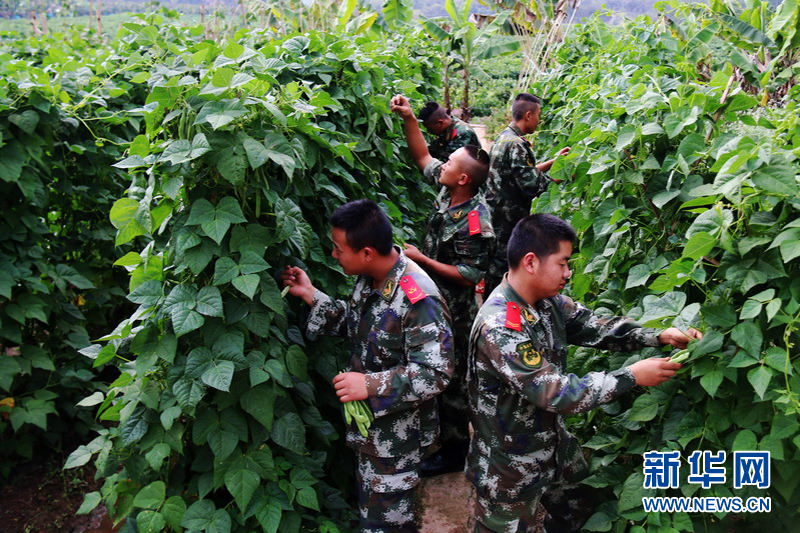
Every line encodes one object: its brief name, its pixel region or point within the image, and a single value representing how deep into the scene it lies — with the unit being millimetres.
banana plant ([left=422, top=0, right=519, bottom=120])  8781
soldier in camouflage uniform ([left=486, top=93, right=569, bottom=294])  4691
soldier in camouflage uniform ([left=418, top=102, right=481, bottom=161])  5355
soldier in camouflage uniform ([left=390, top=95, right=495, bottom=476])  3623
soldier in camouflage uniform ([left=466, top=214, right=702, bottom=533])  2262
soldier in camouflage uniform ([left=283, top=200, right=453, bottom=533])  2457
